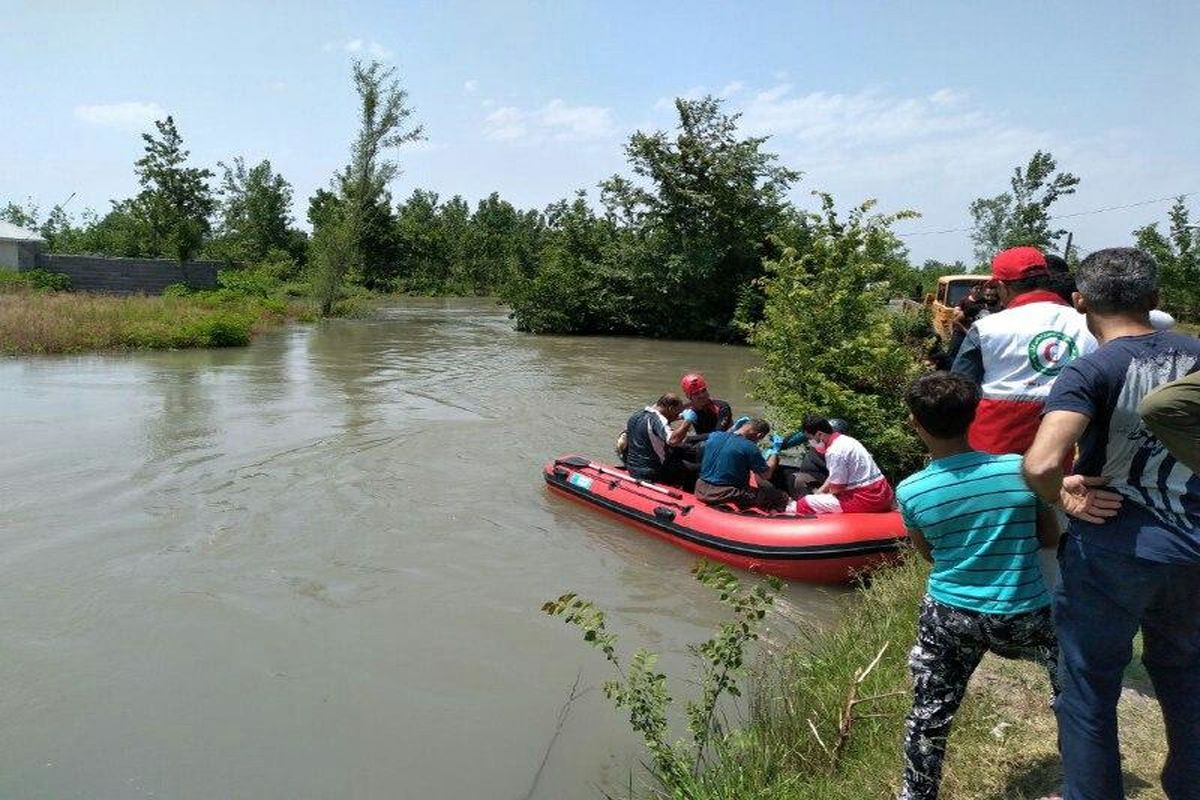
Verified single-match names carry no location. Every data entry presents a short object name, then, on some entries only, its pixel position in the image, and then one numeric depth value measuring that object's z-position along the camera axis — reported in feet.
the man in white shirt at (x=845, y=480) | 21.34
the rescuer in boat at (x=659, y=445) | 26.11
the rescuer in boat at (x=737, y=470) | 22.67
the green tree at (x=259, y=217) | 163.22
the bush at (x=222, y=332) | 67.82
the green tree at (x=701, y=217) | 84.17
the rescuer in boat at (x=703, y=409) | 27.71
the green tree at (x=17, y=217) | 160.66
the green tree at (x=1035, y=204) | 99.96
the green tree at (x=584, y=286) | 93.56
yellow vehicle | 48.34
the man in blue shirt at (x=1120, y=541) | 6.69
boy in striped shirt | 8.20
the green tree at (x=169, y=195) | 110.42
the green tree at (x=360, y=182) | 104.73
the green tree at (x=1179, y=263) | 83.05
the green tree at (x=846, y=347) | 25.67
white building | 97.19
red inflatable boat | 20.20
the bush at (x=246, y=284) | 107.76
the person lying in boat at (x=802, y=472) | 24.16
